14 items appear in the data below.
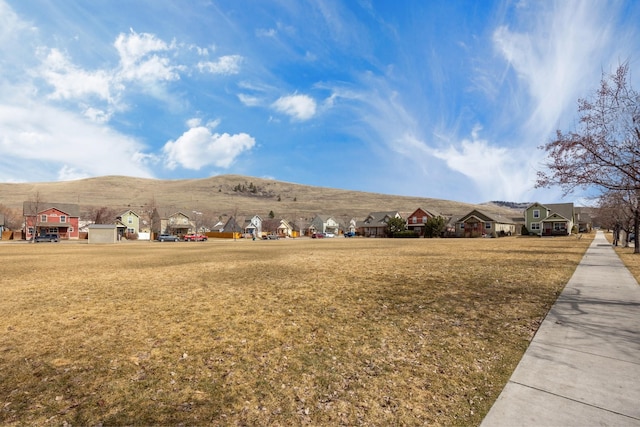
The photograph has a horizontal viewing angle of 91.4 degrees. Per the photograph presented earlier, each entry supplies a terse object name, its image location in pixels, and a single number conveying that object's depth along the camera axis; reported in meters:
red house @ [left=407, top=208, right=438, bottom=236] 80.68
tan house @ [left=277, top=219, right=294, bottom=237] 102.70
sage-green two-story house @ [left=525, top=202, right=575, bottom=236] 70.38
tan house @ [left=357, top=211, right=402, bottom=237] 92.67
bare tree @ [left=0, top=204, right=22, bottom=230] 81.62
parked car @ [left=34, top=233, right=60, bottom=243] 59.38
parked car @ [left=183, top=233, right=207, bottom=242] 71.50
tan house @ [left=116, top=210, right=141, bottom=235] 83.88
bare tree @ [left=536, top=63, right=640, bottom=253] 10.01
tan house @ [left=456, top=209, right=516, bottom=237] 73.19
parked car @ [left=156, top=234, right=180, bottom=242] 68.99
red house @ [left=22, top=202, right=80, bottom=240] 68.81
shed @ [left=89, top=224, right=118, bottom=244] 57.56
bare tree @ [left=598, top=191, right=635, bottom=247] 19.78
